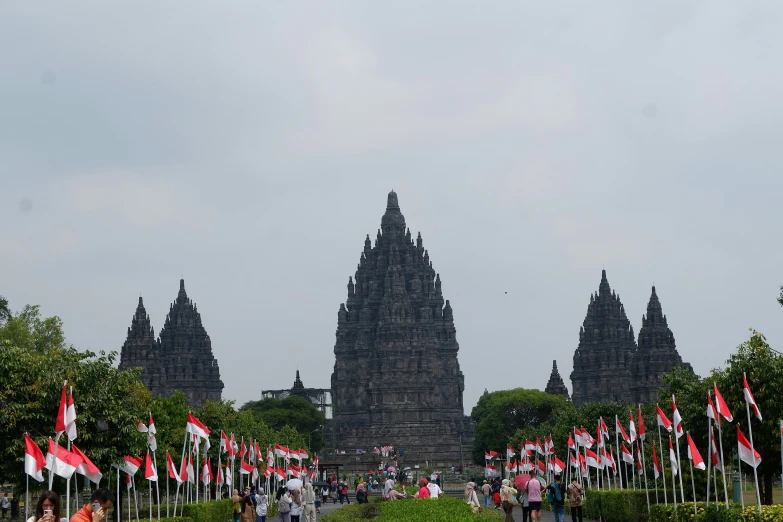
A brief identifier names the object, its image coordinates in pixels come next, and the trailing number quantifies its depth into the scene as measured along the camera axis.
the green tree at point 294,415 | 173.75
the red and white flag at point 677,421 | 32.78
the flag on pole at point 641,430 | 38.60
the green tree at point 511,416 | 146.88
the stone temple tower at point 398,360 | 165.88
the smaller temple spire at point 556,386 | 168.75
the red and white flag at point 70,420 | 25.57
